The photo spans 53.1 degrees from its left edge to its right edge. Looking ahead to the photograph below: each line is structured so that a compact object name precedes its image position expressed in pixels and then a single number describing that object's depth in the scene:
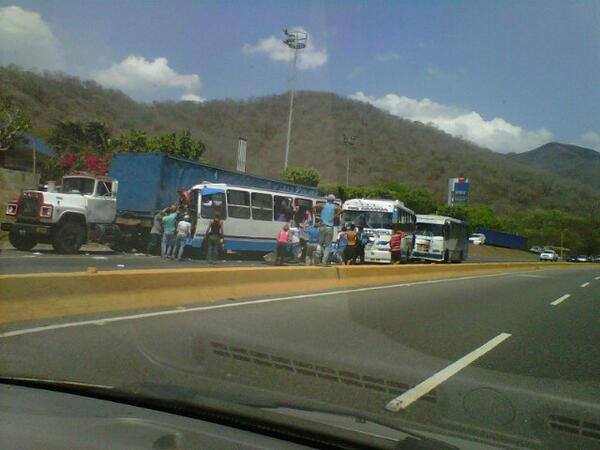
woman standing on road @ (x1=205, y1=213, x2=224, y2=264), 19.11
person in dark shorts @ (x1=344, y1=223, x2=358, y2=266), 19.39
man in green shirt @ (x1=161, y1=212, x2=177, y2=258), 19.53
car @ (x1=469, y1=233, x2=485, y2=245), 68.31
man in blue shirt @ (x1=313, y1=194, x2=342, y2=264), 18.05
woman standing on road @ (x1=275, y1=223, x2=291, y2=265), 19.81
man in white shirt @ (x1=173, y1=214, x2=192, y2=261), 19.52
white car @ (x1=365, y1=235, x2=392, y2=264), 25.62
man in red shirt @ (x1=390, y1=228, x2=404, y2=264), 24.69
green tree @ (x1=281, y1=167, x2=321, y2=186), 53.04
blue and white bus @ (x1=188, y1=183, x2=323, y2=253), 21.14
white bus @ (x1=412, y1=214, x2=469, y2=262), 32.94
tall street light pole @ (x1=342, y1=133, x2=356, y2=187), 41.30
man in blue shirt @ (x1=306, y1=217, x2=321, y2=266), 20.35
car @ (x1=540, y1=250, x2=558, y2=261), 65.50
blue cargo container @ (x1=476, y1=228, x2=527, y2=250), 70.69
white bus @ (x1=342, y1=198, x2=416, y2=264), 25.72
